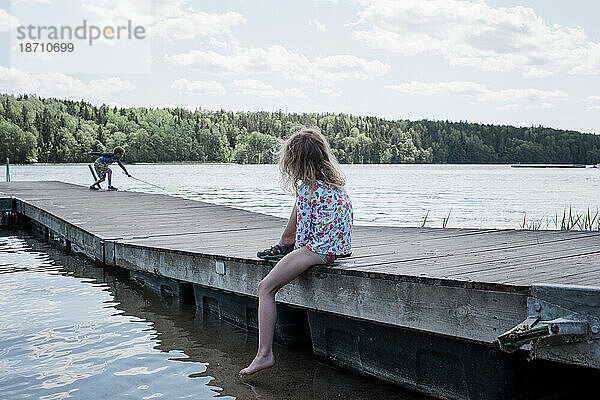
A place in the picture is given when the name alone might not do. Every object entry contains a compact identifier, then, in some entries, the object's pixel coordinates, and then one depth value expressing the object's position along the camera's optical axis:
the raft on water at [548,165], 108.69
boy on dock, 18.69
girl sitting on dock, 4.38
